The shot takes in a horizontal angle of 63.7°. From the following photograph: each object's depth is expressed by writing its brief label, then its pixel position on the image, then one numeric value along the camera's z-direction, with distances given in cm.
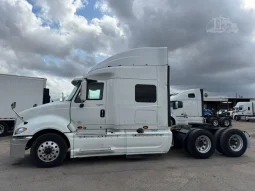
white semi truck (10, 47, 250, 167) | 576
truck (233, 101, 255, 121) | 3101
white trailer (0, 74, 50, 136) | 1208
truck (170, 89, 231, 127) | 1666
